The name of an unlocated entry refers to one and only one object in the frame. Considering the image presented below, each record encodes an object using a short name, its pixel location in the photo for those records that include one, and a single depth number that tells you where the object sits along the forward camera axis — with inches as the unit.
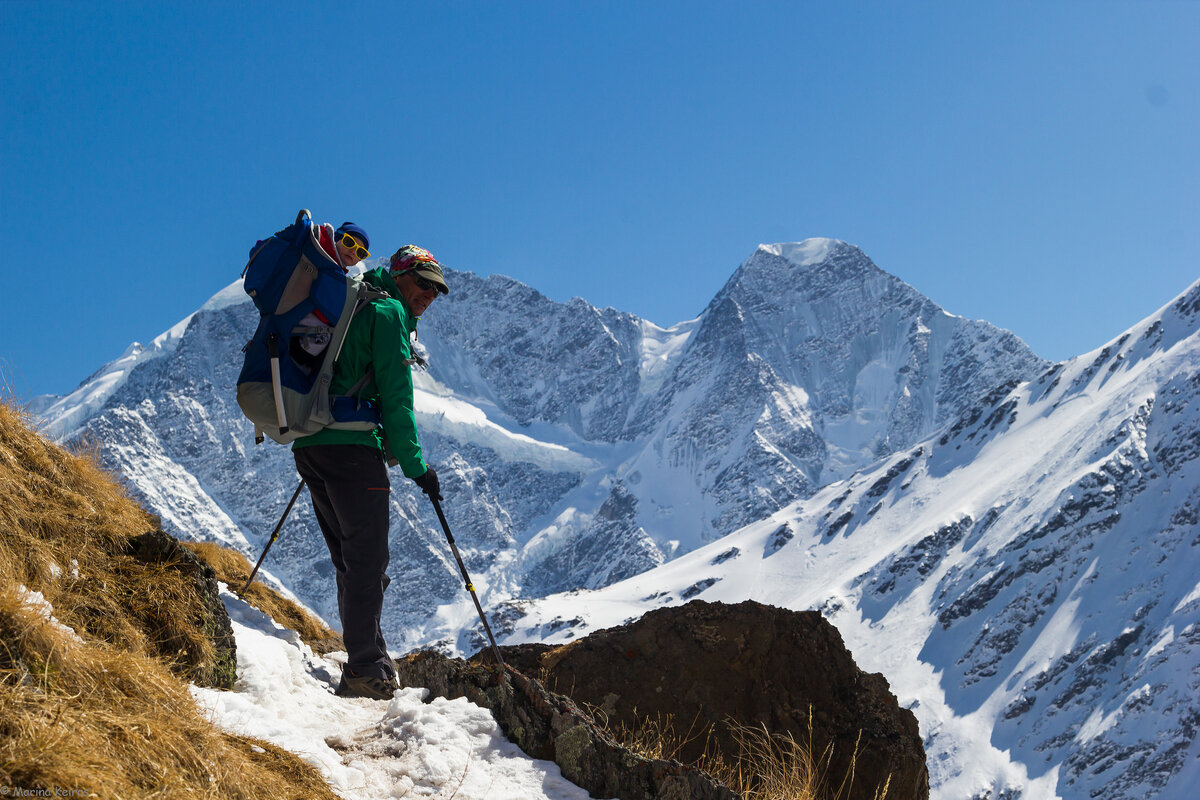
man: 204.5
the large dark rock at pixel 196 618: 169.8
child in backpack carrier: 202.1
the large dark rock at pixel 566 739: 152.8
